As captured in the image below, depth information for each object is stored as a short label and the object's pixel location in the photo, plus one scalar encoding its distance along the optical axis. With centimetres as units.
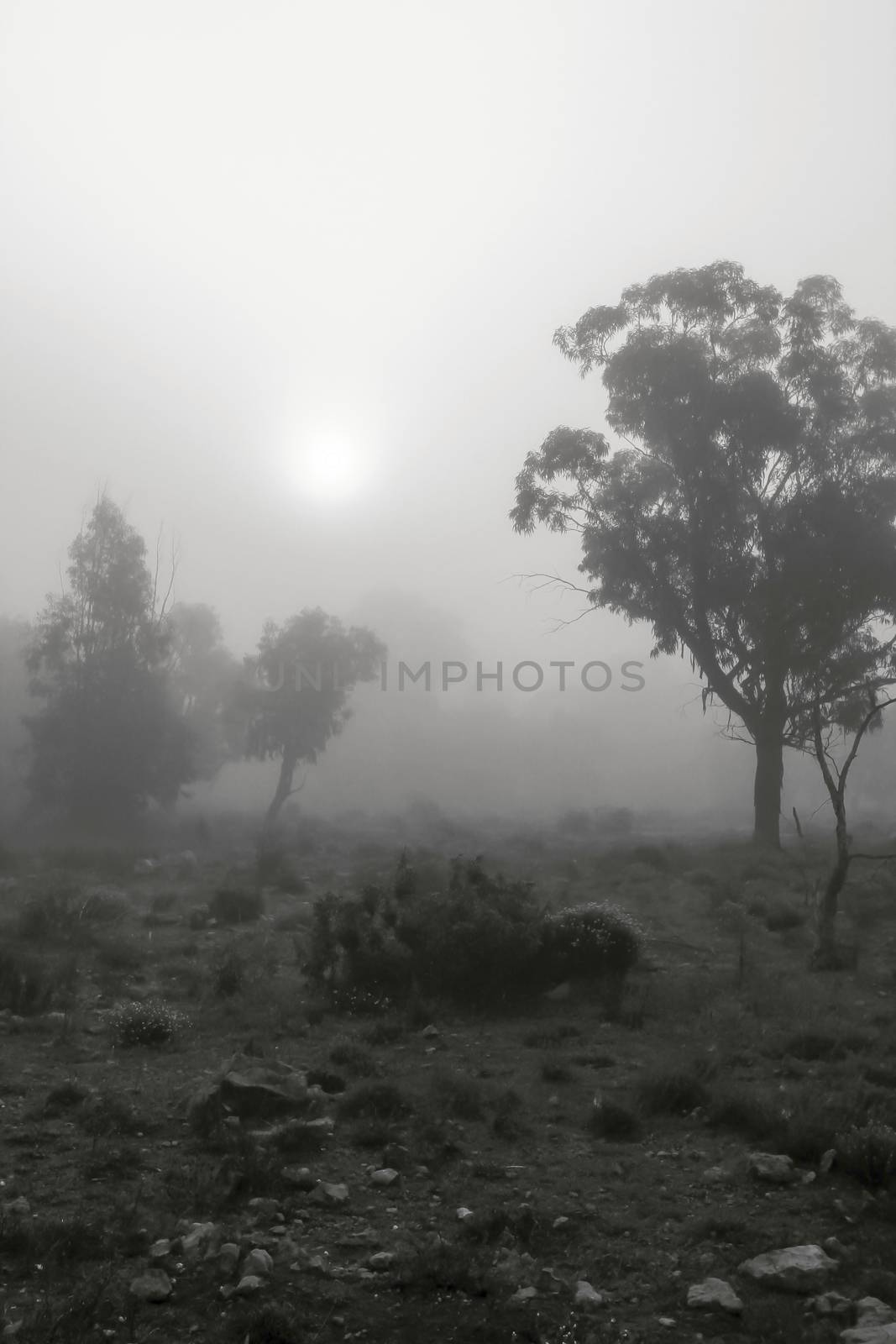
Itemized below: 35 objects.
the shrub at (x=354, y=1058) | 985
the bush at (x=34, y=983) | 1168
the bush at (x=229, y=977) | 1249
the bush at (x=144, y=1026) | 1054
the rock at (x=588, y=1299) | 557
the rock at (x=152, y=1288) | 544
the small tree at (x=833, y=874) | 1332
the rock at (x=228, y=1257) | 577
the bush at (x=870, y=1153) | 698
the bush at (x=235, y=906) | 1802
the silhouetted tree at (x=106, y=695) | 3688
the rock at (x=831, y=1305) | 540
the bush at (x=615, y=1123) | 834
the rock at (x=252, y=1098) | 813
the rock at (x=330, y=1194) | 684
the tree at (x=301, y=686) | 4753
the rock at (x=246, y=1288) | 554
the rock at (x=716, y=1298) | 550
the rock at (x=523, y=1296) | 556
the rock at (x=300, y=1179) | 705
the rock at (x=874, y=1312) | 527
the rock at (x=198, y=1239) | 593
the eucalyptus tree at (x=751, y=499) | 2580
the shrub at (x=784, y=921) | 1659
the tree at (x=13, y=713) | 4125
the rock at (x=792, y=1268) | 574
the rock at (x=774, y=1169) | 719
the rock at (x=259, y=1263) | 575
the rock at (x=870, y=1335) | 504
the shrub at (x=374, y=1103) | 852
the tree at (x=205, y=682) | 4919
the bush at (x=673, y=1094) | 870
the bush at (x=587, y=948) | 1300
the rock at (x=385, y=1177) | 717
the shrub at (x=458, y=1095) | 861
